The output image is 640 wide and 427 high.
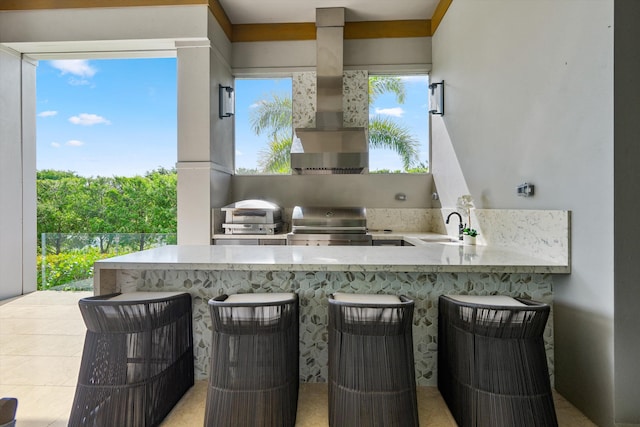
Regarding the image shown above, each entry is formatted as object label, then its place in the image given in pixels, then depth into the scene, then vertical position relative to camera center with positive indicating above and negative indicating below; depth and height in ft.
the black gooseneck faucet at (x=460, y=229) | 9.43 -0.50
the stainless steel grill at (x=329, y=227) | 11.52 -0.54
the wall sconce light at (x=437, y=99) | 11.86 +4.09
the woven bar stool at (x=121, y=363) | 4.79 -2.23
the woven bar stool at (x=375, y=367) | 4.61 -2.20
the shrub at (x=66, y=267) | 13.44 -2.22
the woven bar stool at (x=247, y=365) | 4.71 -2.21
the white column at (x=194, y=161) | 11.80 +1.84
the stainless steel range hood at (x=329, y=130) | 12.01 +2.97
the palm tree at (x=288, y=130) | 13.76 +3.43
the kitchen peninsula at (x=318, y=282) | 5.68 -1.27
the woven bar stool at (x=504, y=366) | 4.53 -2.19
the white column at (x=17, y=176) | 12.00 +1.41
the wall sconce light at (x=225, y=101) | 12.70 +4.30
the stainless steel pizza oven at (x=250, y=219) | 11.73 -0.24
